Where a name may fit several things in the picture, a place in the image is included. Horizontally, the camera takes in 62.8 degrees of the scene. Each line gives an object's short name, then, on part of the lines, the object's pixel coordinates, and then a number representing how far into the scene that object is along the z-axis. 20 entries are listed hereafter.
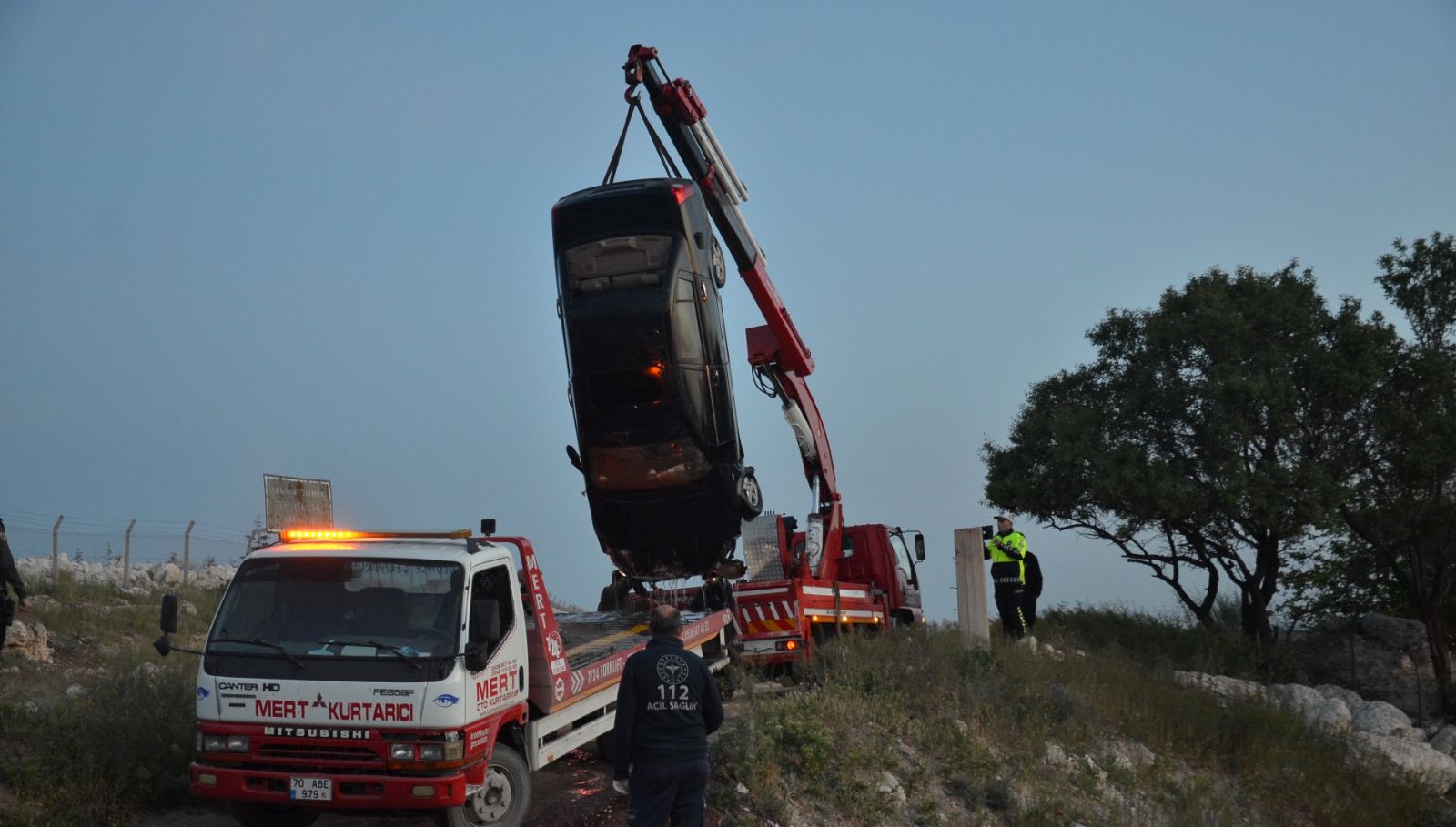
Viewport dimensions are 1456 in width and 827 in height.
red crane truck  14.36
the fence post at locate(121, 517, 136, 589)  21.69
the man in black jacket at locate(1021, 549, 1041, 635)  17.36
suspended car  12.14
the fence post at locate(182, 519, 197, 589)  22.33
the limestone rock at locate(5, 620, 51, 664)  14.32
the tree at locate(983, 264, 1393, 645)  20.45
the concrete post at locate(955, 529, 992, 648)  14.59
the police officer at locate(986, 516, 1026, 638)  16.64
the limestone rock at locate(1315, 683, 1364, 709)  18.12
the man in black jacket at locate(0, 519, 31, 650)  11.77
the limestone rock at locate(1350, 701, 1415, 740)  16.05
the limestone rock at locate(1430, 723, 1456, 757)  16.92
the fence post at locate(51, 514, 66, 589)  19.92
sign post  10.09
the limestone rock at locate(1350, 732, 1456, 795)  13.83
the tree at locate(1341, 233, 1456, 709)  20.14
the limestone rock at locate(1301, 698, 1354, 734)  14.55
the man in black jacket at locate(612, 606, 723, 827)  6.75
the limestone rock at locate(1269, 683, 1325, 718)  14.77
